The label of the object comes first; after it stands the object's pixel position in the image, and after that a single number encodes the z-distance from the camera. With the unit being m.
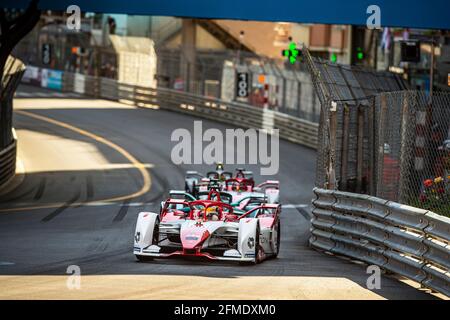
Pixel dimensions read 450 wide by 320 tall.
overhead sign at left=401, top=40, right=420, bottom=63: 30.30
